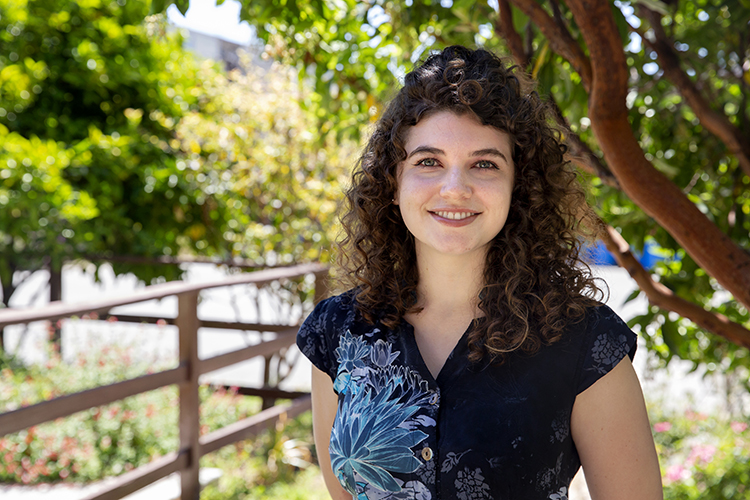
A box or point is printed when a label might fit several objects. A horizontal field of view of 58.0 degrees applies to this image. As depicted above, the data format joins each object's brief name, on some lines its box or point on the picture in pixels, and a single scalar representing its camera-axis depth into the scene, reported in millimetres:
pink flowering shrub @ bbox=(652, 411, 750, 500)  3875
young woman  1245
